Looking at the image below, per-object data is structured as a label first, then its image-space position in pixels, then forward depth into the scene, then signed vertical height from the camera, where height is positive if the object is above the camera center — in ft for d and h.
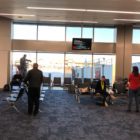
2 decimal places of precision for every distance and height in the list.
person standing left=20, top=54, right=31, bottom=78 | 31.35 +0.28
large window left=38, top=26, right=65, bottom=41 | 34.82 +6.63
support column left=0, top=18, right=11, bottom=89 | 32.50 +2.76
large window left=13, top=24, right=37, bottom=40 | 34.49 +6.70
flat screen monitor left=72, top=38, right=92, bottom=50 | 31.79 +4.33
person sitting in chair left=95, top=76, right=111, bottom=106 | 21.89 -2.60
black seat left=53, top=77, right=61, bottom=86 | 34.97 -2.70
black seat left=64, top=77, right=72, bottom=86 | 34.73 -2.65
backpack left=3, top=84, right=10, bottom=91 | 31.08 -3.59
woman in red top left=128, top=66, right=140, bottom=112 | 18.20 -1.68
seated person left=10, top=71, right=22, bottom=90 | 30.29 -2.25
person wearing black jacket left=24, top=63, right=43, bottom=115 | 16.31 -1.56
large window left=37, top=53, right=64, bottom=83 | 35.59 +0.62
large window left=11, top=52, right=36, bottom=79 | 34.97 +1.85
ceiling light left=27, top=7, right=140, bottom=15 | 23.58 +7.61
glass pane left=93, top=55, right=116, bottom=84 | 35.66 +0.35
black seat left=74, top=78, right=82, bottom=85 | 29.98 -2.23
